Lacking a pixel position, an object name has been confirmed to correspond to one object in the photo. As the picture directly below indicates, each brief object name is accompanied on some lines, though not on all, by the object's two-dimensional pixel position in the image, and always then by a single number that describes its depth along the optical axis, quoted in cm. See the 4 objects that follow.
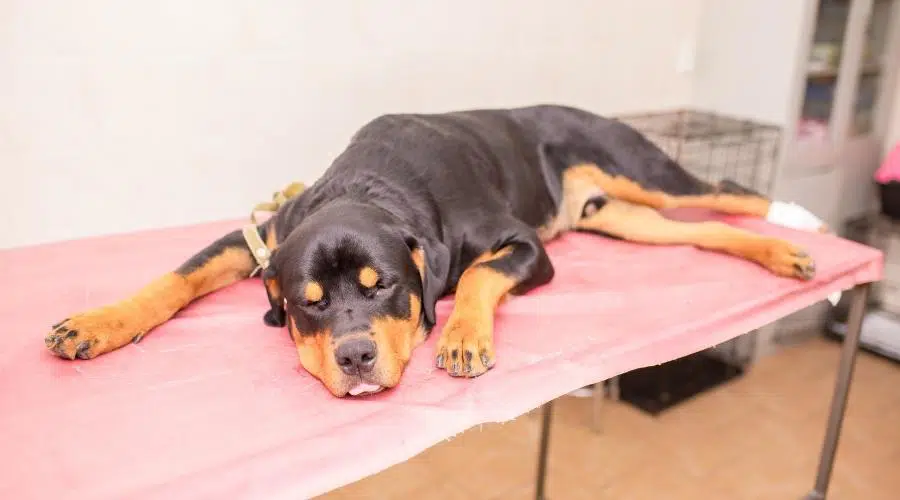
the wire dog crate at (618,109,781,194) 289
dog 131
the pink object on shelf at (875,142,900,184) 311
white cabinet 289
